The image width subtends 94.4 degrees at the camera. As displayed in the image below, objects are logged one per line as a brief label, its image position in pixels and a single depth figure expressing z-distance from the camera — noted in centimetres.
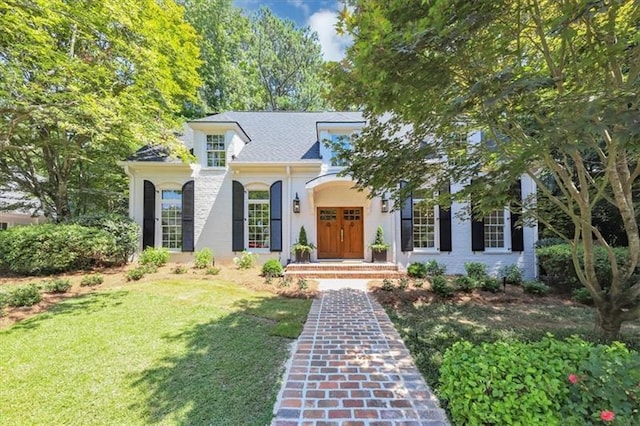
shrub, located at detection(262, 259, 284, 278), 960
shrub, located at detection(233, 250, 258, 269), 1062
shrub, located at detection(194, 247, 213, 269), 1033
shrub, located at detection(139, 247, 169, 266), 1030
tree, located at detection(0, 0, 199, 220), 621
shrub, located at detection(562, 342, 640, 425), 203
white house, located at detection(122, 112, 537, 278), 1108
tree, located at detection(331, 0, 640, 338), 296
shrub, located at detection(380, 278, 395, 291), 818
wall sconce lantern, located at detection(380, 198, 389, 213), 1108
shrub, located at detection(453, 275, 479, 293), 803
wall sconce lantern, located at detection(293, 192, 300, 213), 1131
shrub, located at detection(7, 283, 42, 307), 632
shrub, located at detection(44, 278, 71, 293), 741
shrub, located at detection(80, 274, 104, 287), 804
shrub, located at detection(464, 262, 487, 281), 962
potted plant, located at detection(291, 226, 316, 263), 1084
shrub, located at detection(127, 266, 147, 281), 866
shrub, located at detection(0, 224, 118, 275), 885
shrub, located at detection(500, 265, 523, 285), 913
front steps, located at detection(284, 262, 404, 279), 979
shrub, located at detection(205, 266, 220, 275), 955
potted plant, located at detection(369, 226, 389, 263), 1074
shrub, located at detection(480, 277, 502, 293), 820
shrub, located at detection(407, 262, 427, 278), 962
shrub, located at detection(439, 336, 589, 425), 223
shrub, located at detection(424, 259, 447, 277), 1023
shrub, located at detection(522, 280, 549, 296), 815
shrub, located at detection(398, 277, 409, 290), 832
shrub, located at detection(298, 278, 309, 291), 835
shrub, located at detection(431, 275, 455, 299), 764
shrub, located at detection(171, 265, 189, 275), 956
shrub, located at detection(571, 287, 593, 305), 739
